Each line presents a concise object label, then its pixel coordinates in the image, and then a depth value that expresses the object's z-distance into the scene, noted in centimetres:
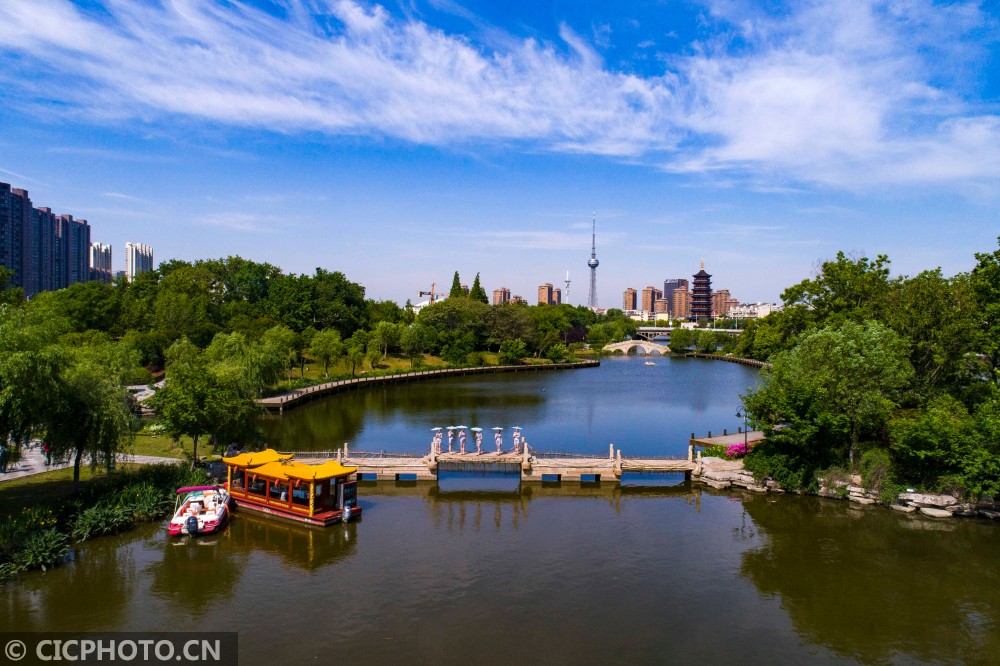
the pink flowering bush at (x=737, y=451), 3164
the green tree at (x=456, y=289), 11112
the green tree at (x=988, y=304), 2989
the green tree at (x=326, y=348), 6562
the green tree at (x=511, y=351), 9038
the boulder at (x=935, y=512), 2417
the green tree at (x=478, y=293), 11038
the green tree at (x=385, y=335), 7875
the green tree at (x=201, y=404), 2572
